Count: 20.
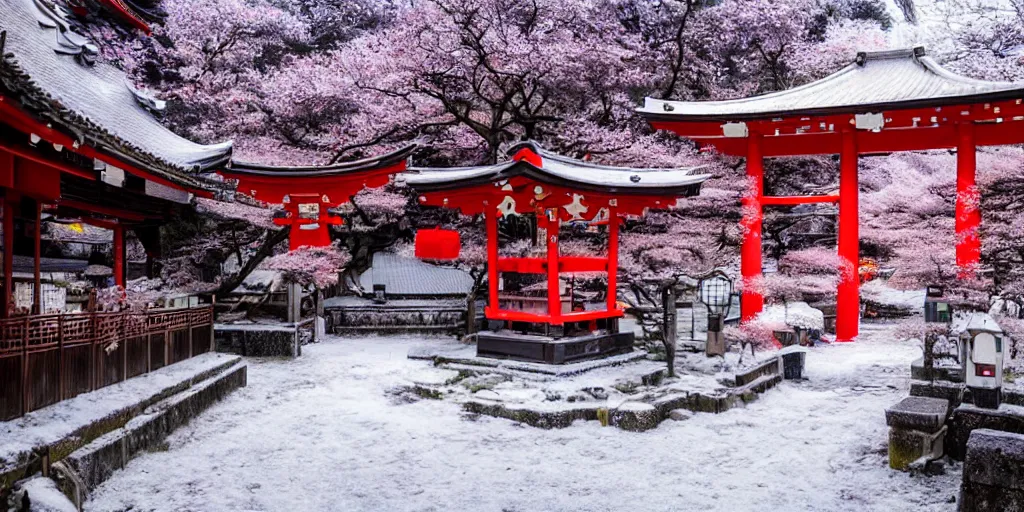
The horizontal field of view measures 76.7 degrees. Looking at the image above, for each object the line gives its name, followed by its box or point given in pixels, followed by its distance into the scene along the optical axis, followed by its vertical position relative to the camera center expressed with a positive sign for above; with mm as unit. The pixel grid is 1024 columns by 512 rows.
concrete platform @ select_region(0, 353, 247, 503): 4887 -1468
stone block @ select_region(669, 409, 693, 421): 8281 -1960
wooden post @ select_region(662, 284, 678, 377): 10320 -1012
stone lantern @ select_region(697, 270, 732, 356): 15516 -768
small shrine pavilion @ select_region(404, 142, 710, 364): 10711 +976
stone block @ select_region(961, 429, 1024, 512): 4348 -1453
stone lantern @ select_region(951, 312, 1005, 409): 5980 -953
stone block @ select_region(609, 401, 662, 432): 7848 -1890
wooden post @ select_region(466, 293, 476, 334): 15289 -1218
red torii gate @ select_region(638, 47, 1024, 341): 12070 +2745
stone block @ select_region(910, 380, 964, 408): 7203 -1460
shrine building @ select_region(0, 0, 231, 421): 5359 +1036
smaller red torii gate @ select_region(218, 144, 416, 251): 12484 +1602
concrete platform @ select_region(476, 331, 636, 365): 10797 -1445
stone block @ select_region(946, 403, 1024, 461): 5750 -1478
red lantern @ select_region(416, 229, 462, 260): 13375 +432
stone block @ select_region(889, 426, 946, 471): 5953 -1742
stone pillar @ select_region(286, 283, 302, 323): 13609 -735
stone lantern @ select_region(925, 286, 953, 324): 11711 -951
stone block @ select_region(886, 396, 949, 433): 5867 -1426
